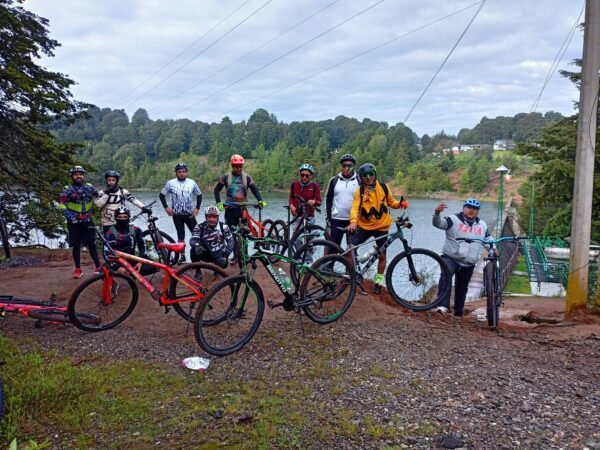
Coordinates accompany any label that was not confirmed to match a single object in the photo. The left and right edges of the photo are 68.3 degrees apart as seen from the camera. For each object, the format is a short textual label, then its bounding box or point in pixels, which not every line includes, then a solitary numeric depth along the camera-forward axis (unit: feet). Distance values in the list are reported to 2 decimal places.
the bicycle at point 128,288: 16.61
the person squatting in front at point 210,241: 20.26
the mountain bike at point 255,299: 14.30
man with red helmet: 23.21
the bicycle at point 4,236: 17.16
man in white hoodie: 20.71
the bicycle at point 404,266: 18.83
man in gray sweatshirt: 18.93
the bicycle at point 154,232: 22.61
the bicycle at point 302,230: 23.47
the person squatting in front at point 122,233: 21.01
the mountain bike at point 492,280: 18.19
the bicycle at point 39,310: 16.58
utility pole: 18.90
